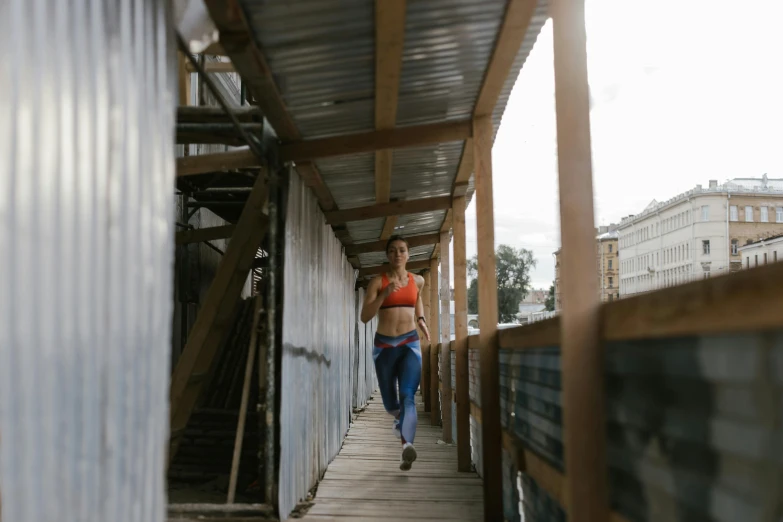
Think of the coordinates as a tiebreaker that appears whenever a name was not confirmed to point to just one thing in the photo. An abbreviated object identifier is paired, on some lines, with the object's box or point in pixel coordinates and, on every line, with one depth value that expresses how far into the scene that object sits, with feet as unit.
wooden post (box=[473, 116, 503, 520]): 15.88
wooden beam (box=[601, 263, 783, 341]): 3.99
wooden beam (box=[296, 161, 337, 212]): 18.47
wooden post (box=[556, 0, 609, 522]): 7.55
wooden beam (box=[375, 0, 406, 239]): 11.02
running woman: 21.31
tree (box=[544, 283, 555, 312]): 188.50
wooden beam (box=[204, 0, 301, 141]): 9.92
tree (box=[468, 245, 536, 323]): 218.79
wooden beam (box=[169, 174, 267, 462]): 20.31
